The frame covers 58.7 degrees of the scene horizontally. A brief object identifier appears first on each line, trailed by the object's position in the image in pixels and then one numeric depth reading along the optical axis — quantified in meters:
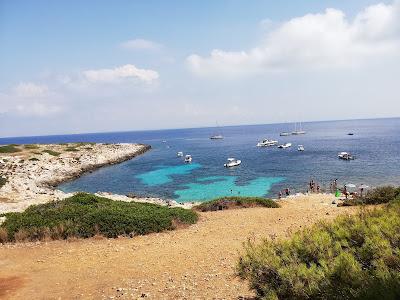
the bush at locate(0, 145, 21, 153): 88.38
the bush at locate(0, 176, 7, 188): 50.73
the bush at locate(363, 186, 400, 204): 25.19
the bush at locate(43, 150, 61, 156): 88.43
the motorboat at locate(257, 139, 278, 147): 130.50
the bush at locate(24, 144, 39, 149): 100.06
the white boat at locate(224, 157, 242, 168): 77.62
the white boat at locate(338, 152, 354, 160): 76.54
